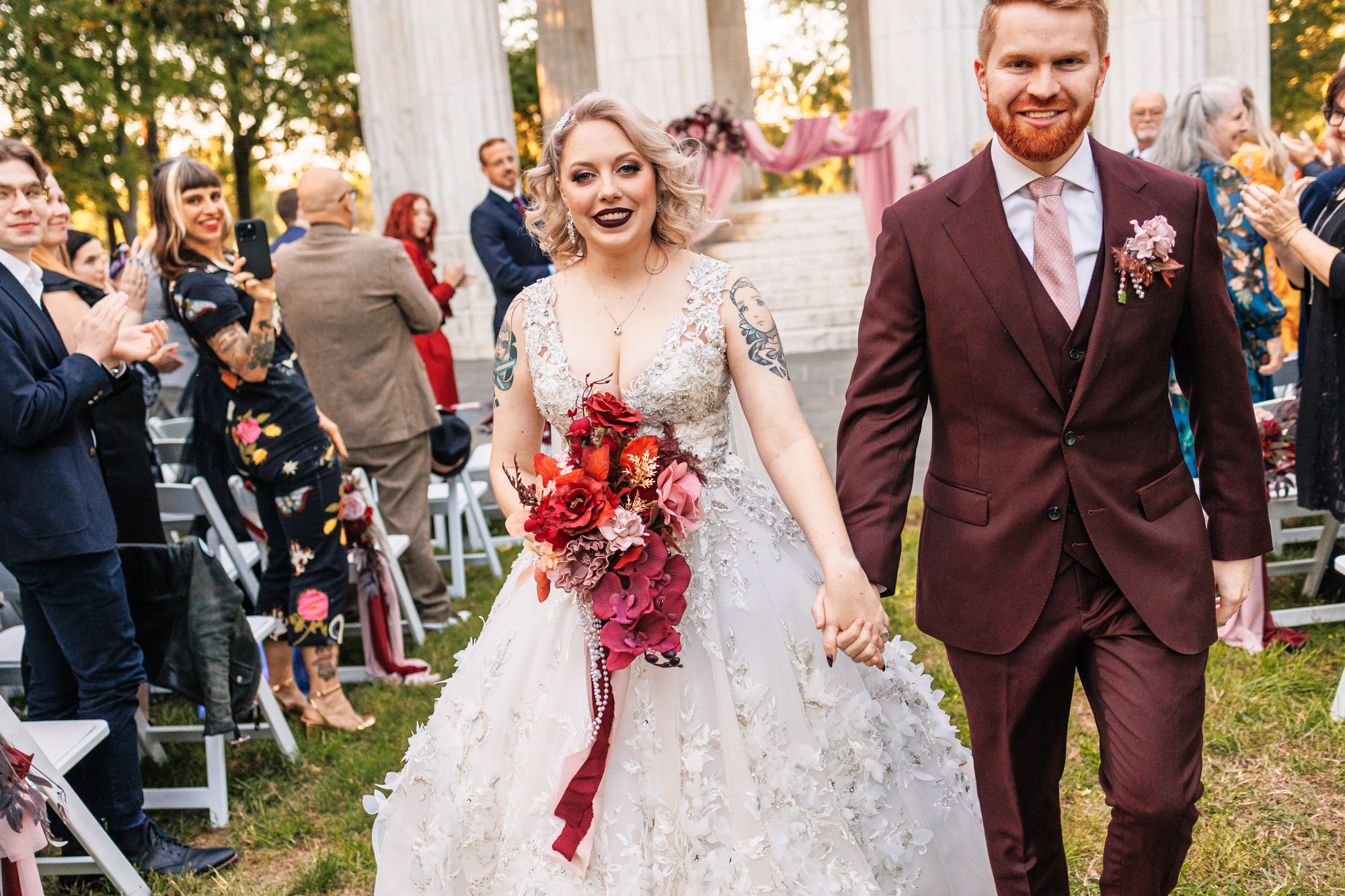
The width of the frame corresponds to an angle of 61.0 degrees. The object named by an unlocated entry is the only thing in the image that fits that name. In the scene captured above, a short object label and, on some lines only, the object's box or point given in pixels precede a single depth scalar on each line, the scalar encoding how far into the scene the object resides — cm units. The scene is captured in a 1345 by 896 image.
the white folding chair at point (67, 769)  339
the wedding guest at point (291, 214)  879
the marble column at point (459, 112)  1806
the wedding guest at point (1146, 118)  824
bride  284
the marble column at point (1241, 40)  1862
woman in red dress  809
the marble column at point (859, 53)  2547
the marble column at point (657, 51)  1612
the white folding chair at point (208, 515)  507
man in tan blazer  595
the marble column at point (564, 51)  2350
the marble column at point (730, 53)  2439
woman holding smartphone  482
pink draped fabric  1634
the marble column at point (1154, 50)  1570
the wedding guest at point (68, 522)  377
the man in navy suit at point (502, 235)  840
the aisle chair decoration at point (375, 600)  569
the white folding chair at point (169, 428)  731
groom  247
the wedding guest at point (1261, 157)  566
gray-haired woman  548
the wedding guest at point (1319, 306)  421
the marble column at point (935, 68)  1585
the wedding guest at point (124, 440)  450
